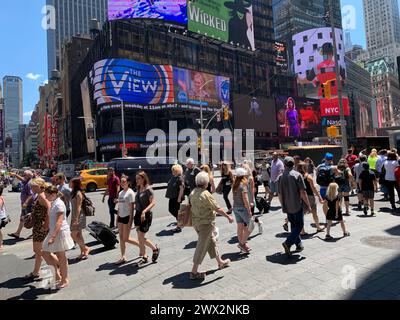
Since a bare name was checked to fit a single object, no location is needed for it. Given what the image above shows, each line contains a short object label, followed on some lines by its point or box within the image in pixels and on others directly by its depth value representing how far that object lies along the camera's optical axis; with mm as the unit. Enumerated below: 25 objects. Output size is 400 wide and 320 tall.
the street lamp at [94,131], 51041
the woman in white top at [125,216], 6750
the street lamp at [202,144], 35209
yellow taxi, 24484
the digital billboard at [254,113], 73288
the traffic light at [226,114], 32156
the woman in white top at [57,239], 5492
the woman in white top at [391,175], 10719
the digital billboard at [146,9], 55750
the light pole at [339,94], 18281
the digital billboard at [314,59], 105375
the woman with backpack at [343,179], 9691
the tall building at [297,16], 130000
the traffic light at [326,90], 20047
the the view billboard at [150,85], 50656
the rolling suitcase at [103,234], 7957
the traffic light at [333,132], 19869
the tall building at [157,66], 53031
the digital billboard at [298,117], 82438
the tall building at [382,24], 182250
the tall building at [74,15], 96562
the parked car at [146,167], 22586
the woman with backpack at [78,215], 7148
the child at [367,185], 10047
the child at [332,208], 7688
